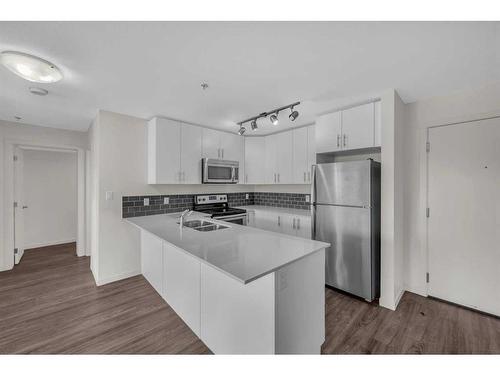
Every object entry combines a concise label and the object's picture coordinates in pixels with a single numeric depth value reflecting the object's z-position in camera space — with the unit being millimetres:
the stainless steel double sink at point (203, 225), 2445
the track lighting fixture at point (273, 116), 2384
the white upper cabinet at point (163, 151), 3018
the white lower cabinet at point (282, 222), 3174
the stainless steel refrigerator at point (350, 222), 2338
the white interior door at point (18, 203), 3463
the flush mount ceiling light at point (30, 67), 1474
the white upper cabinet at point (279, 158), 3670
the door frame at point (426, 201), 2494
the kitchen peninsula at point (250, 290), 1262
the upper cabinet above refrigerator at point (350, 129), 2404
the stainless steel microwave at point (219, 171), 3402
